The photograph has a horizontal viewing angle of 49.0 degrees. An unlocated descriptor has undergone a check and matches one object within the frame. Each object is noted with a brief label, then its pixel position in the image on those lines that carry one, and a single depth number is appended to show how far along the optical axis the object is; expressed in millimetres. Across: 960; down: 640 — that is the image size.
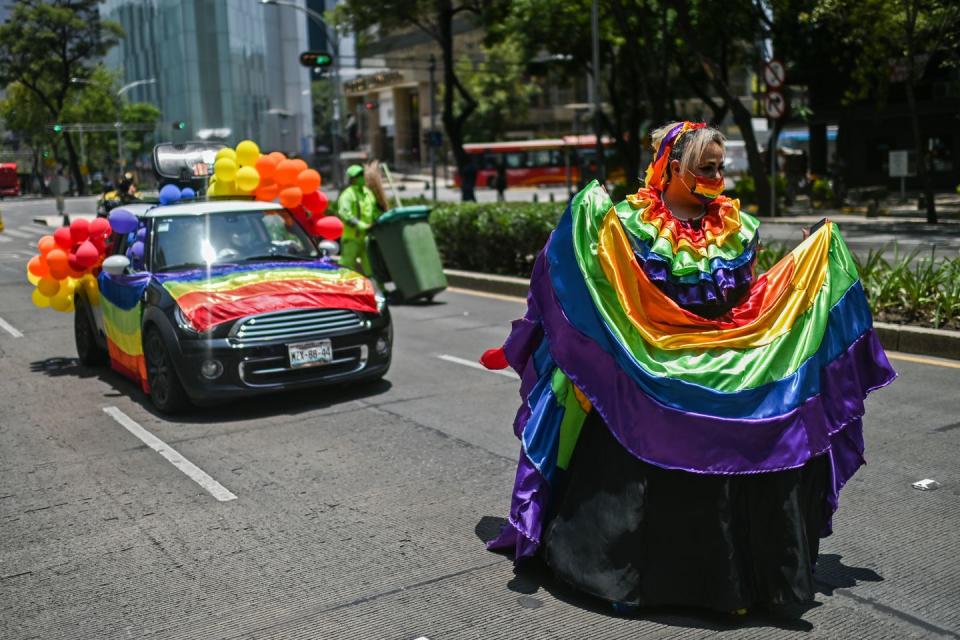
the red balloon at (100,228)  9617
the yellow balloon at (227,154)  10461
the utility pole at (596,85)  30469
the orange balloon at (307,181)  10266
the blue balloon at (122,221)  8852
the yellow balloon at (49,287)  10094
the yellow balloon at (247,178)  10047
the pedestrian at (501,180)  42172
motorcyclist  18141
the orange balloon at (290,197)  9883
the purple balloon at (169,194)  9984
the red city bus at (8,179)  78625
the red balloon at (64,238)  9727
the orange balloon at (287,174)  10172
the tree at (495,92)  71531
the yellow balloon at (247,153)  10484
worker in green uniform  14117
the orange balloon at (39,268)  10039
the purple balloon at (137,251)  8641
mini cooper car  7648
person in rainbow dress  3920
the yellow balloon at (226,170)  10195
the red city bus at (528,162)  61344
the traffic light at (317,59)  27094
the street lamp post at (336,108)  36094
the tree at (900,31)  23000
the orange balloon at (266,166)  10188
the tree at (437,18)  32594
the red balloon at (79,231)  9820
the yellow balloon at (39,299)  10234
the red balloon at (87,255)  9469
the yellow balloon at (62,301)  10188
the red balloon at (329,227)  9883
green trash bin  14008
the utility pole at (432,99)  41662
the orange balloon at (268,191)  10219
